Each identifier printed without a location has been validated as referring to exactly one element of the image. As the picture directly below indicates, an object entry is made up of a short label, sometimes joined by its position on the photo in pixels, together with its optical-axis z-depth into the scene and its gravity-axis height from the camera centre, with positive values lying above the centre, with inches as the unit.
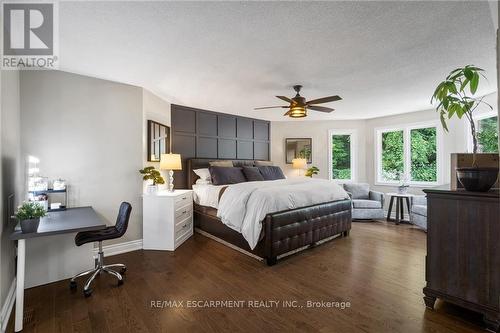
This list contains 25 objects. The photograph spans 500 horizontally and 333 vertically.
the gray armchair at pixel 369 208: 206.1 -38.2
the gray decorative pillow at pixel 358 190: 222.7 -24.0
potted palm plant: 69.2 +6.4
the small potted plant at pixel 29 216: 72.1 -15.8
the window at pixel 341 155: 261.4 +11.4
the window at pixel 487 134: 135.4 +20.4
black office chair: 94.0 -29.4
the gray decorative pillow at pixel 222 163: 197.0 +2.0
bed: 117.5 -37.5
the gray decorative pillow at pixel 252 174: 193.3 -7.4
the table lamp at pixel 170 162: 148.4 +2.2
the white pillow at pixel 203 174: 185.3 -7.0
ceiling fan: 132.2 +36.4
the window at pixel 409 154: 209.0 +10.3
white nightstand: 137.0 -33.3
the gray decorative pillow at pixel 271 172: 205.3 -6.3
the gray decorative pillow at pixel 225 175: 176.5 -7.9
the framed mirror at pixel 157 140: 151.8 +17.8
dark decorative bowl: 70.9 -4.1
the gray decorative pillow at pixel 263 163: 234.9 +2.3
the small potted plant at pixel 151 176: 139.9 -6.5
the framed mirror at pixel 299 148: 264.4 +19.6
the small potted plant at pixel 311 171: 243.7 -6.1
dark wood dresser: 69.2 -27.5
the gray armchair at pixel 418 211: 171.9 -35.4
